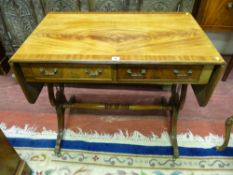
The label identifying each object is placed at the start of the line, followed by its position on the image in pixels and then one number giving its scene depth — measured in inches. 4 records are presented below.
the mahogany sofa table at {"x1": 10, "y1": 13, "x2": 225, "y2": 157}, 33.7
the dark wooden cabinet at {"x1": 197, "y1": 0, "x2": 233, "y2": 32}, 59.6
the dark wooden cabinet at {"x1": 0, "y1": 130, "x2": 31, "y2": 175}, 39.2
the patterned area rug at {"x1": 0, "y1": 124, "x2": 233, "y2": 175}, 50.4
